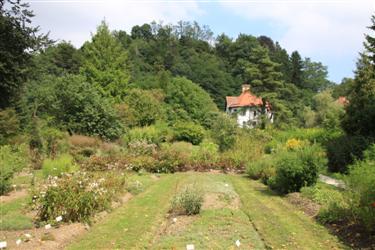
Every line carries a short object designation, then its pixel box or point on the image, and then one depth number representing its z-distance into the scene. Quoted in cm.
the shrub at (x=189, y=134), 3158
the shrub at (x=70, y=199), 842
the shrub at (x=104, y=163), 1809
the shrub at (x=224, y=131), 2348
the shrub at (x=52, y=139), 2084
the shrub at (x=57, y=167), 1375
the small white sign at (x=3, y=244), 637
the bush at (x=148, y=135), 2659
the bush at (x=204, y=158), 2024
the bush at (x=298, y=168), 1192
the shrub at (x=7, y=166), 1162
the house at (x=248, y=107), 4484
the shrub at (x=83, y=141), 2280
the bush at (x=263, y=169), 1551
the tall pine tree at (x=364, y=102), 1852
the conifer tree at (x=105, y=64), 3984
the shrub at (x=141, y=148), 2145
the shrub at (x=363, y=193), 746
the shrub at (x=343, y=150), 1731
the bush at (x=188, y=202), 911
